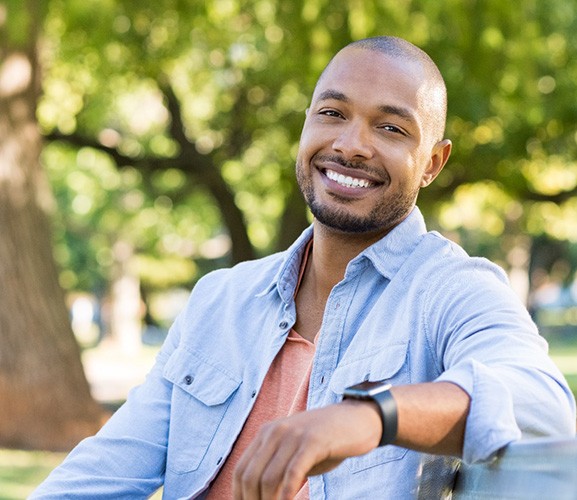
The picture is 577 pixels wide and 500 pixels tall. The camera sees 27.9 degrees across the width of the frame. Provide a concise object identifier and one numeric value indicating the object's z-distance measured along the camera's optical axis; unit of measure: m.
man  2.15
